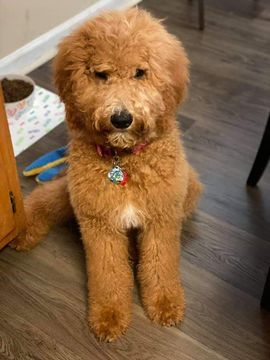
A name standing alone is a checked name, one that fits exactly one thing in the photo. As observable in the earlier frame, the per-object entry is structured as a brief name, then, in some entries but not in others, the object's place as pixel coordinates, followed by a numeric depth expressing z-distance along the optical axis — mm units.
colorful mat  1989
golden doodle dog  1059
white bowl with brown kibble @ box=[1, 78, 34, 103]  2046
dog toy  1775
